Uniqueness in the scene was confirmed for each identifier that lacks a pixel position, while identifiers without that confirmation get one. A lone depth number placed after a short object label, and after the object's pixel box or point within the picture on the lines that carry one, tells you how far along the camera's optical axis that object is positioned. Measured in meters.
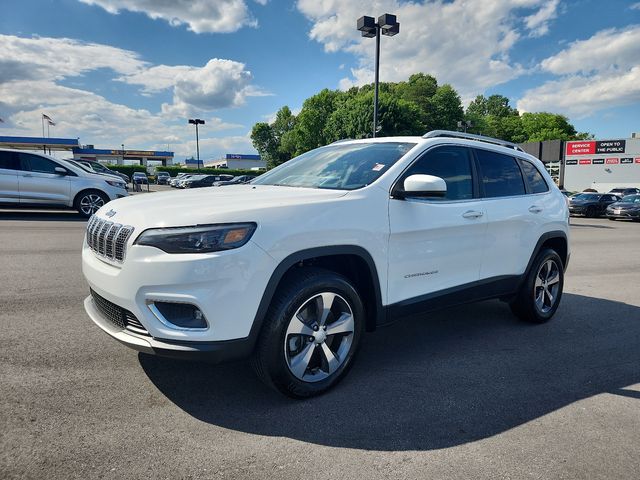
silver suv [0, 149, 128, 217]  11.52
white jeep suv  2.57
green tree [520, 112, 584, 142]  87.90
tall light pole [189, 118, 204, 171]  46.59
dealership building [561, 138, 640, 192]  50.69
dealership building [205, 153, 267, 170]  121.00
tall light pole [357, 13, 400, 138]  14.99
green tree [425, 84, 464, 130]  72.31
